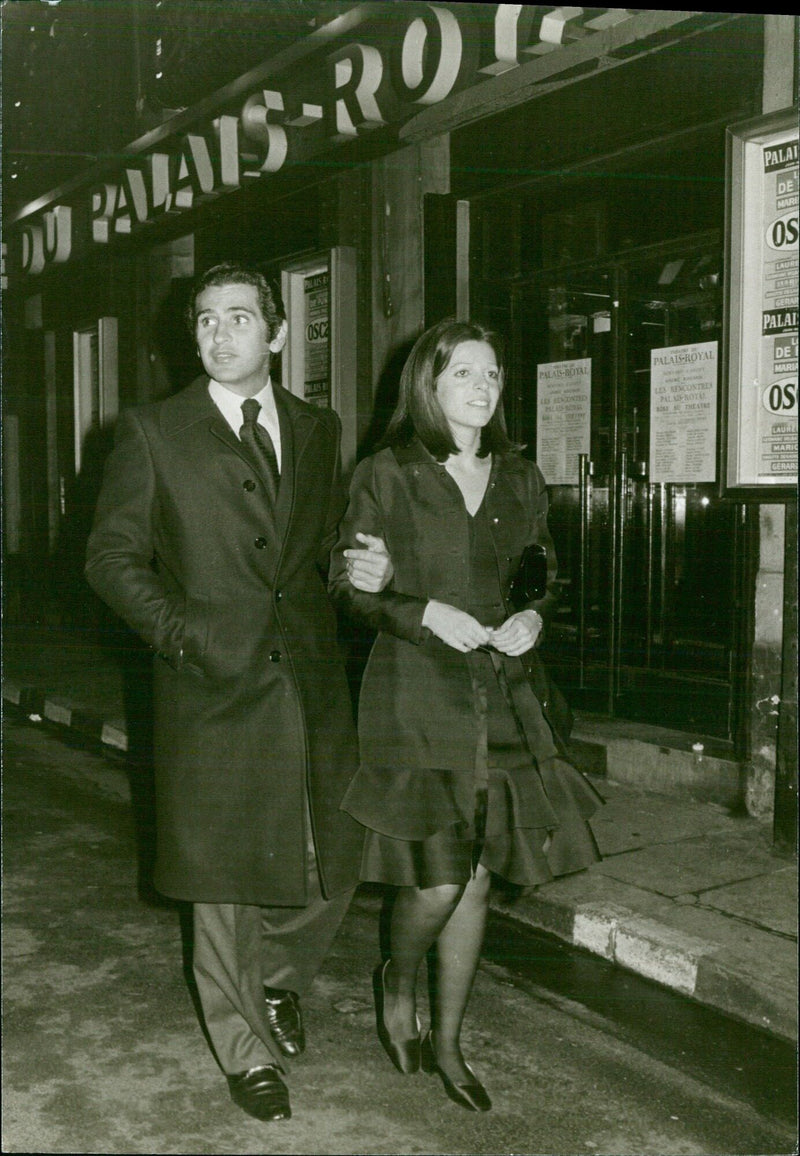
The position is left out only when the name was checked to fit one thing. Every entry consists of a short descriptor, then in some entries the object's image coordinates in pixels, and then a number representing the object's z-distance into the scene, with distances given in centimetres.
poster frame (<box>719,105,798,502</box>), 533
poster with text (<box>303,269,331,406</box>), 1003
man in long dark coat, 306
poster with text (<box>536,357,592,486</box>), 796
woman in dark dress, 305
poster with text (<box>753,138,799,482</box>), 526
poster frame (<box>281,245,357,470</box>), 966
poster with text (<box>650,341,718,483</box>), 685
